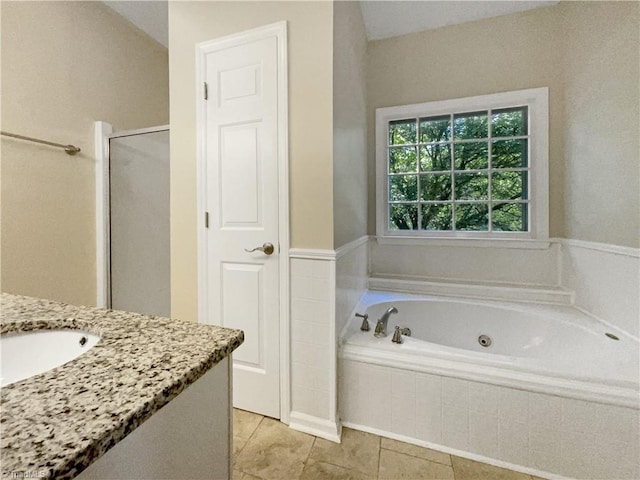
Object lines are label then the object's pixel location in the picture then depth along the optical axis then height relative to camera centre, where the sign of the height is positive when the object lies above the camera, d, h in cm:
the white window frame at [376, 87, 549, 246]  206 +63
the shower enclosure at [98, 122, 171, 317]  199 +12
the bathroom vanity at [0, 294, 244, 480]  32 -22
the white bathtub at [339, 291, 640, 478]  115 -73
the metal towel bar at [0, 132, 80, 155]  161 +61
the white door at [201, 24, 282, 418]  151 +17
